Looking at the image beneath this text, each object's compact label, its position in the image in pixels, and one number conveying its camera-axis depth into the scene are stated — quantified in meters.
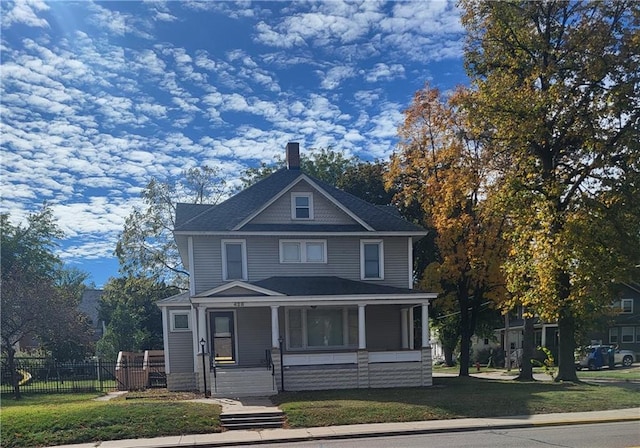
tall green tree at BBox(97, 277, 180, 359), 34.88
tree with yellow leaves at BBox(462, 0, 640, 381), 17.67
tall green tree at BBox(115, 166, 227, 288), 35.81
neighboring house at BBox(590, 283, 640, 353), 41.06
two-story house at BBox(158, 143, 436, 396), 18.41
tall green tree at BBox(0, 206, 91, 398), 20.53
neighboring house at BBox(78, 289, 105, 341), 62.47
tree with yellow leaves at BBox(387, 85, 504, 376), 23.41
